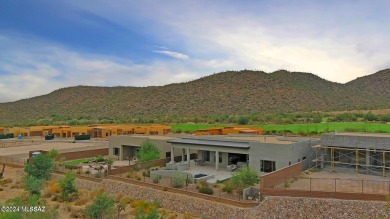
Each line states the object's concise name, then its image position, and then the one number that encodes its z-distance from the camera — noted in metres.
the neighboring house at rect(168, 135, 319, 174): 35.06
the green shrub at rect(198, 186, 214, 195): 29.73
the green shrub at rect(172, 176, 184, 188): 32.44
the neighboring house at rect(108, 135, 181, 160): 45.34
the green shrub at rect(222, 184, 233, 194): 29.78
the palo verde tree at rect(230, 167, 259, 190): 29.73
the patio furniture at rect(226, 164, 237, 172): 38.38
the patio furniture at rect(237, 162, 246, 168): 38.81
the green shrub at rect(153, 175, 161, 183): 34.14
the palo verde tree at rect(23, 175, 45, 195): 34.69
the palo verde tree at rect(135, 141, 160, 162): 41.75
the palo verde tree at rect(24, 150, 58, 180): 39.72
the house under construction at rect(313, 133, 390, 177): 32.53
